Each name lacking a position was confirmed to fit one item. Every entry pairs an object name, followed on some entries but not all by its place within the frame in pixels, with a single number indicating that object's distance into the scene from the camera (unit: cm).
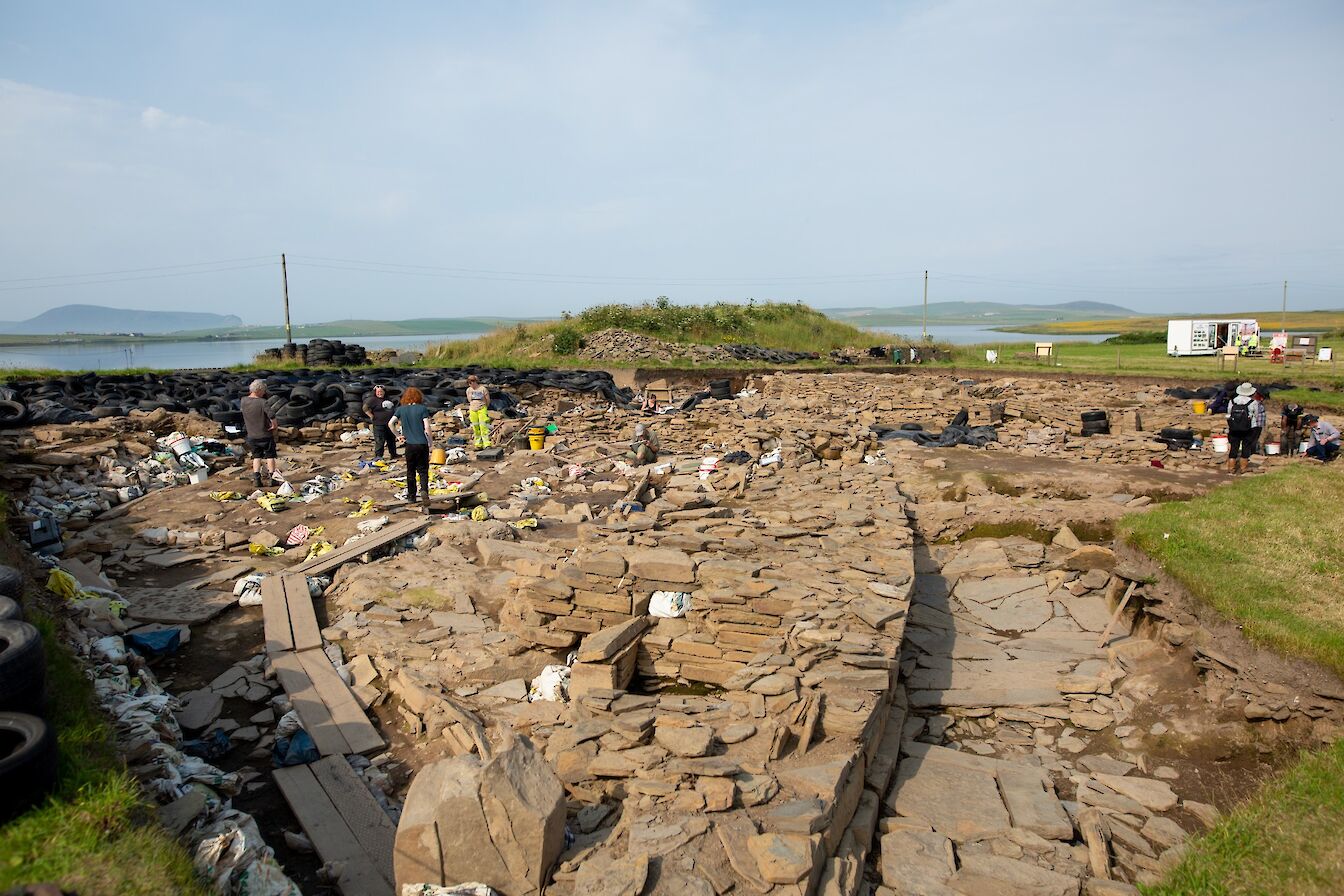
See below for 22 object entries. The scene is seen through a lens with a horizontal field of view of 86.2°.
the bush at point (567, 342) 3619
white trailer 3575
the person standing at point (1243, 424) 1251
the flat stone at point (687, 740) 454
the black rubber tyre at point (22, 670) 360
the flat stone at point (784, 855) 354
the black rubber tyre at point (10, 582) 501
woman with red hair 1134
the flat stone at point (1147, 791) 520
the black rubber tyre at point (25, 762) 309
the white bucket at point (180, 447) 1409
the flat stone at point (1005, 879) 416
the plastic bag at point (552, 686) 619
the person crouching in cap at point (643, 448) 1531
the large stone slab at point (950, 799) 476
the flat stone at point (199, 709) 588
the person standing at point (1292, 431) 1477
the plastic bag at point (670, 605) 655
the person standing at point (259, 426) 1215
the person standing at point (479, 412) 1622
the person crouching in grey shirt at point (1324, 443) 1341
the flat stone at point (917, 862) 421
